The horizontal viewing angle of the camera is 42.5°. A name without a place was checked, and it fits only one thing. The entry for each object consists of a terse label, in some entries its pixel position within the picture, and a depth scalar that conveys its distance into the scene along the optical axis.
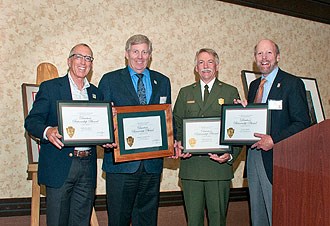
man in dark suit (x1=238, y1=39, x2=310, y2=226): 2.86
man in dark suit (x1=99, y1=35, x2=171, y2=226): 2.85
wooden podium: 1.85
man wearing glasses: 2.60
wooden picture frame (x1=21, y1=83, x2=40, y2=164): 3.14
